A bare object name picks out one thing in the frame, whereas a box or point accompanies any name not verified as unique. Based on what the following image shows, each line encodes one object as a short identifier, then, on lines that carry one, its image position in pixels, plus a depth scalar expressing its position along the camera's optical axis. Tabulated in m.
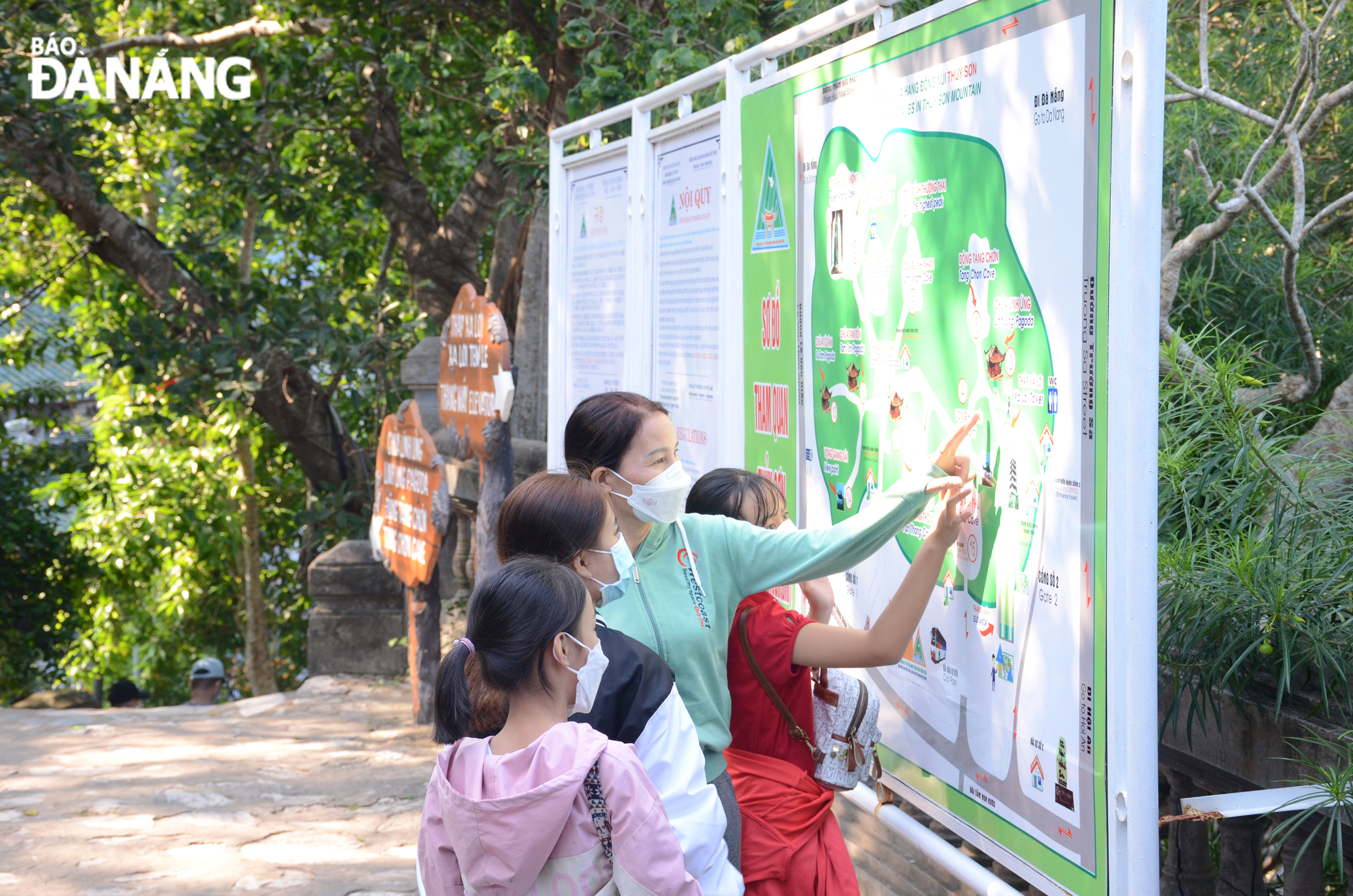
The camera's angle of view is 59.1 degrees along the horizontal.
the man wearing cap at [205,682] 9.15
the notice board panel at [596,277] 4.44
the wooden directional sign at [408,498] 6.06
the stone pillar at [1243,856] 2.14
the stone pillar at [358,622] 7.79
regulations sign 3.59
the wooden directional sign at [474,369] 5.41
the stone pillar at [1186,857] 2.30
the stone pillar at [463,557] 7.04
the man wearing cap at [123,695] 10.20
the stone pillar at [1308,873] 2.01
